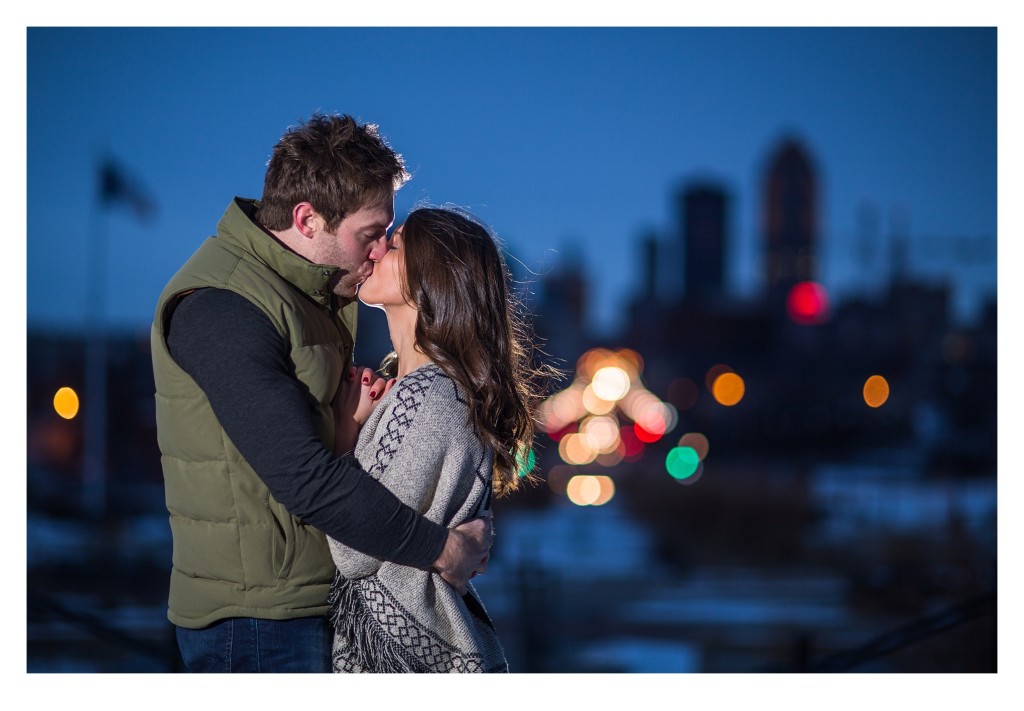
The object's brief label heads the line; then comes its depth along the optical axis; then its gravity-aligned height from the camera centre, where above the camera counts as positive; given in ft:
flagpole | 111.75 -9.40
